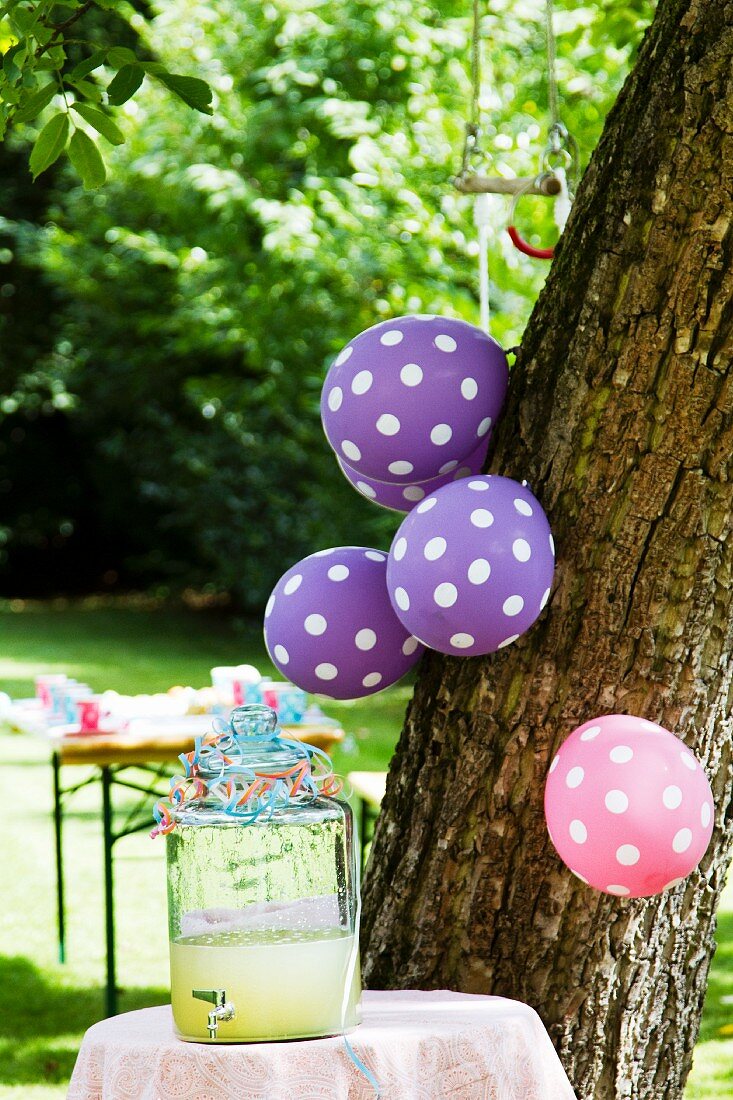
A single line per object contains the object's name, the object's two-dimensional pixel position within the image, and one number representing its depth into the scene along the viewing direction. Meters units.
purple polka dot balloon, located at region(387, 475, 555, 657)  3.50
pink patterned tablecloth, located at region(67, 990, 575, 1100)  3.29
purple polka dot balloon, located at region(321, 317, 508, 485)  3.66
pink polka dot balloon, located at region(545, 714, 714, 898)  3.42
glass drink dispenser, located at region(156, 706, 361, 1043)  3.32
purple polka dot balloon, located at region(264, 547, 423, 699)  3.75
